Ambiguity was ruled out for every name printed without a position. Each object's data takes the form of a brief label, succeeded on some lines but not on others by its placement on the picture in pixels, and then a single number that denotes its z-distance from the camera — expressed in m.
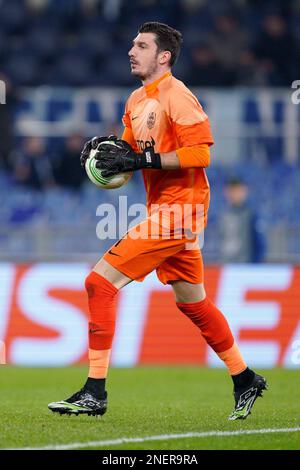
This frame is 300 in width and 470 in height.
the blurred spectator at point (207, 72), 18.58
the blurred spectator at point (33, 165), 16.02
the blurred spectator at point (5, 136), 16.09
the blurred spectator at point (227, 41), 19.05
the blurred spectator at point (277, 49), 19.05
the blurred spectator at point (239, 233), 12.88
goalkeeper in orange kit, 6.48
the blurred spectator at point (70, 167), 15.88
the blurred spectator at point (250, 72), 18.98
